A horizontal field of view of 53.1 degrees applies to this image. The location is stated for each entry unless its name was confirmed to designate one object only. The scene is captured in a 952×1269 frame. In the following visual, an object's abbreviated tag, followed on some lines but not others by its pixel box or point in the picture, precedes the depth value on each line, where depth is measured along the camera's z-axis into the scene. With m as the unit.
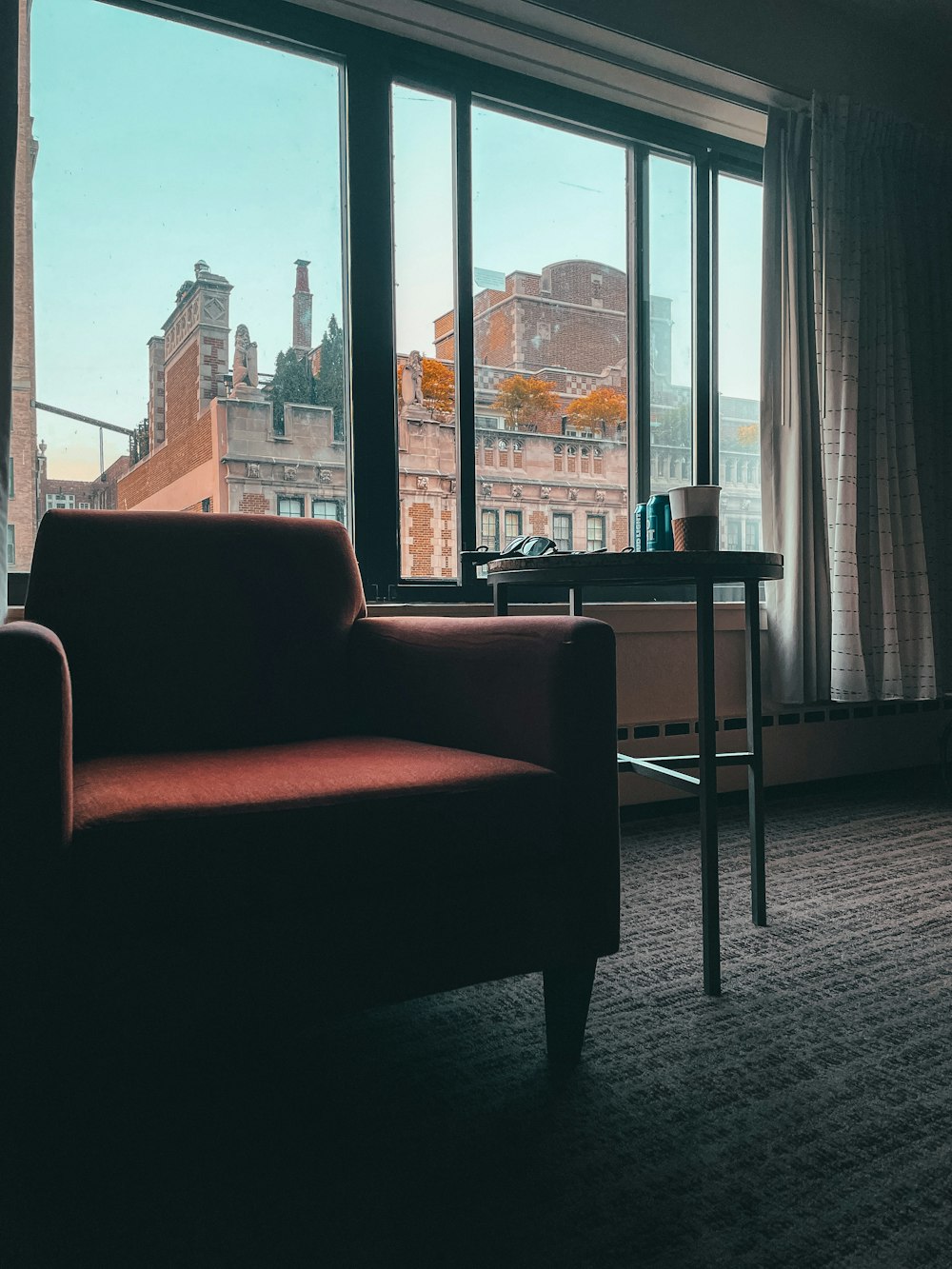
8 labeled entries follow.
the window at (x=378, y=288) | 2.22
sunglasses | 2.10
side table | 1.50
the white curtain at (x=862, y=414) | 2.96
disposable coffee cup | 1.67
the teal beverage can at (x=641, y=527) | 1.89
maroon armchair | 0.94
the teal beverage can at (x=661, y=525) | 1.84
